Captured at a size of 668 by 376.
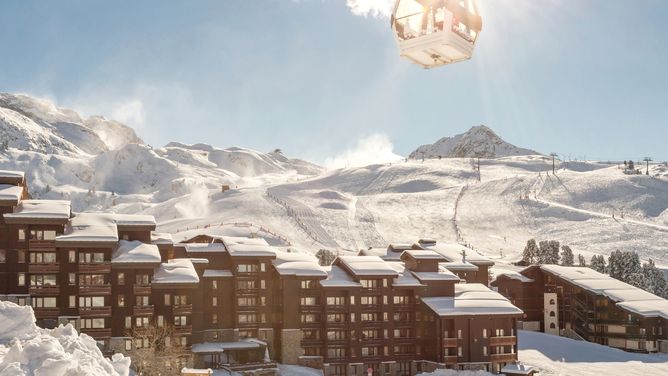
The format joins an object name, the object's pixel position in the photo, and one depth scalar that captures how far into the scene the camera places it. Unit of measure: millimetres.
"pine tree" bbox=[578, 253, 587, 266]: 147700
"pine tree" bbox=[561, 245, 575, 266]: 148250
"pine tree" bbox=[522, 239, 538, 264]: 153875
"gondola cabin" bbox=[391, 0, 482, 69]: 25562
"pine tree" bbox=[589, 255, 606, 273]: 135175
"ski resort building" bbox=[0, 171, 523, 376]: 68125
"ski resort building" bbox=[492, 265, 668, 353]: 96812
